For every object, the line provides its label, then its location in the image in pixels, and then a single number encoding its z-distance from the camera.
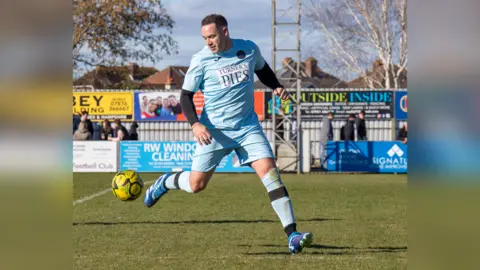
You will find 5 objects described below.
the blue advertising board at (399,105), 34.81
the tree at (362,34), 39.94
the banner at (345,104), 35.53
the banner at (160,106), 34.19
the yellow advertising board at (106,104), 35.06
